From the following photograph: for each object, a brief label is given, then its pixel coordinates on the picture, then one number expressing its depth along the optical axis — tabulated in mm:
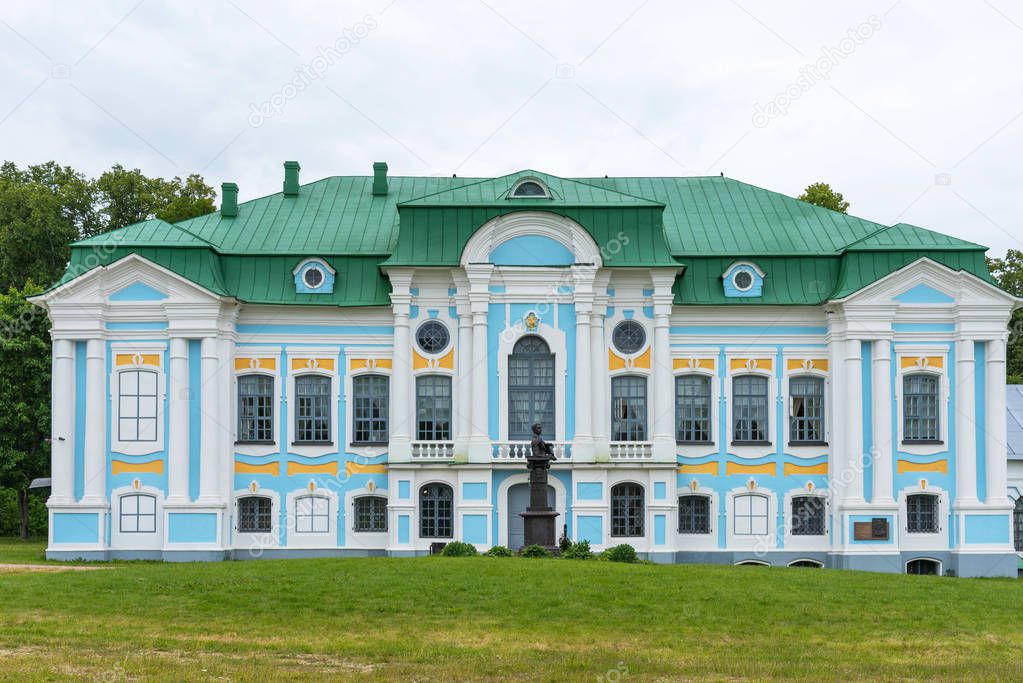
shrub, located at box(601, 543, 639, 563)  32719
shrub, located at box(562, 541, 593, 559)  31453
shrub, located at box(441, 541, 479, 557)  33156
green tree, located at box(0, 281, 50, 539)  45656
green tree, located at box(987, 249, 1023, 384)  56197
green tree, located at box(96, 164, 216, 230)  54375
